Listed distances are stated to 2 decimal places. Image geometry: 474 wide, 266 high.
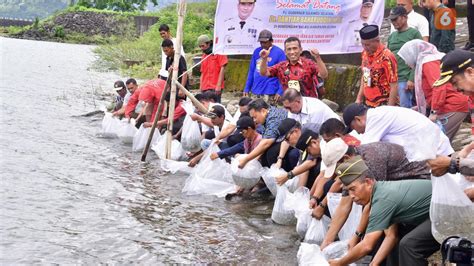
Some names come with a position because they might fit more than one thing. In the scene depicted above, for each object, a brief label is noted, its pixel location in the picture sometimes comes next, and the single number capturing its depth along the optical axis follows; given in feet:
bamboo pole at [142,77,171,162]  31.53
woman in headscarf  21.04
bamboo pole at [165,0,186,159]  30.25
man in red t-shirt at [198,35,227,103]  34.99
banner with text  29.58
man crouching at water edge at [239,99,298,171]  25.03
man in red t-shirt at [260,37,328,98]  27.20
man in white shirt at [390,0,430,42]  26.50
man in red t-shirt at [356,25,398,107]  23.56
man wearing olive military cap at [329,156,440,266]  15.01
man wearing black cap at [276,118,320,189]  22.18
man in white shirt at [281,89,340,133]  23.79
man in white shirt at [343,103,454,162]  16.71
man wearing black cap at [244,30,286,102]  29.35
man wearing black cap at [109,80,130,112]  43.45
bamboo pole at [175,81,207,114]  30.42
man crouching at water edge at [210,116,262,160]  26.04
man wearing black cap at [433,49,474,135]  14.46
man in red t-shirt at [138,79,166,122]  36.68
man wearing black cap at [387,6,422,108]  24.86
